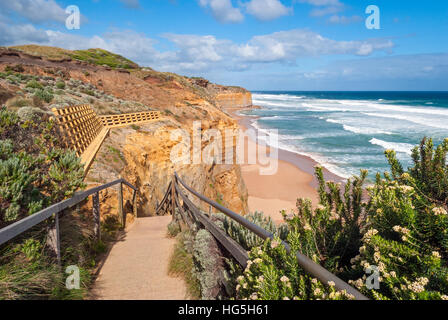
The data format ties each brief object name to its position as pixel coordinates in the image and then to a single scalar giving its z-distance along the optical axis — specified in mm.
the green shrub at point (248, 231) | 2627
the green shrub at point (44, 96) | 11266
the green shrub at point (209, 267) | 2768
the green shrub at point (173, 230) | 5348
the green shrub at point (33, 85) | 14255
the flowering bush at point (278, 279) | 1515
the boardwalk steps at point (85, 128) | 7582
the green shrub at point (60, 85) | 17459
